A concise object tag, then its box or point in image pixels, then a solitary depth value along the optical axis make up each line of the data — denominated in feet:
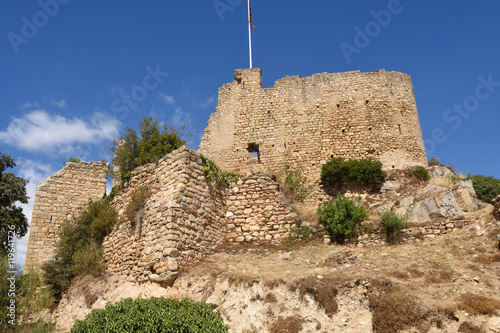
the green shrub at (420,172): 57.26
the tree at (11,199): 49.80
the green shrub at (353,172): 55.98
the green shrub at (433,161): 73.97
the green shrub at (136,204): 36.99
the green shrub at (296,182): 56.96
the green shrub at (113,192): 42.83
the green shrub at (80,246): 39.17
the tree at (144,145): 46.39
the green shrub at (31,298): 33.91
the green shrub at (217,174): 37.40
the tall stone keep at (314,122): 62.90
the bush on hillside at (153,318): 23.09
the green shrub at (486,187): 63.32
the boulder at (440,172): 58.44
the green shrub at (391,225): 36.37
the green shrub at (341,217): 37.32
